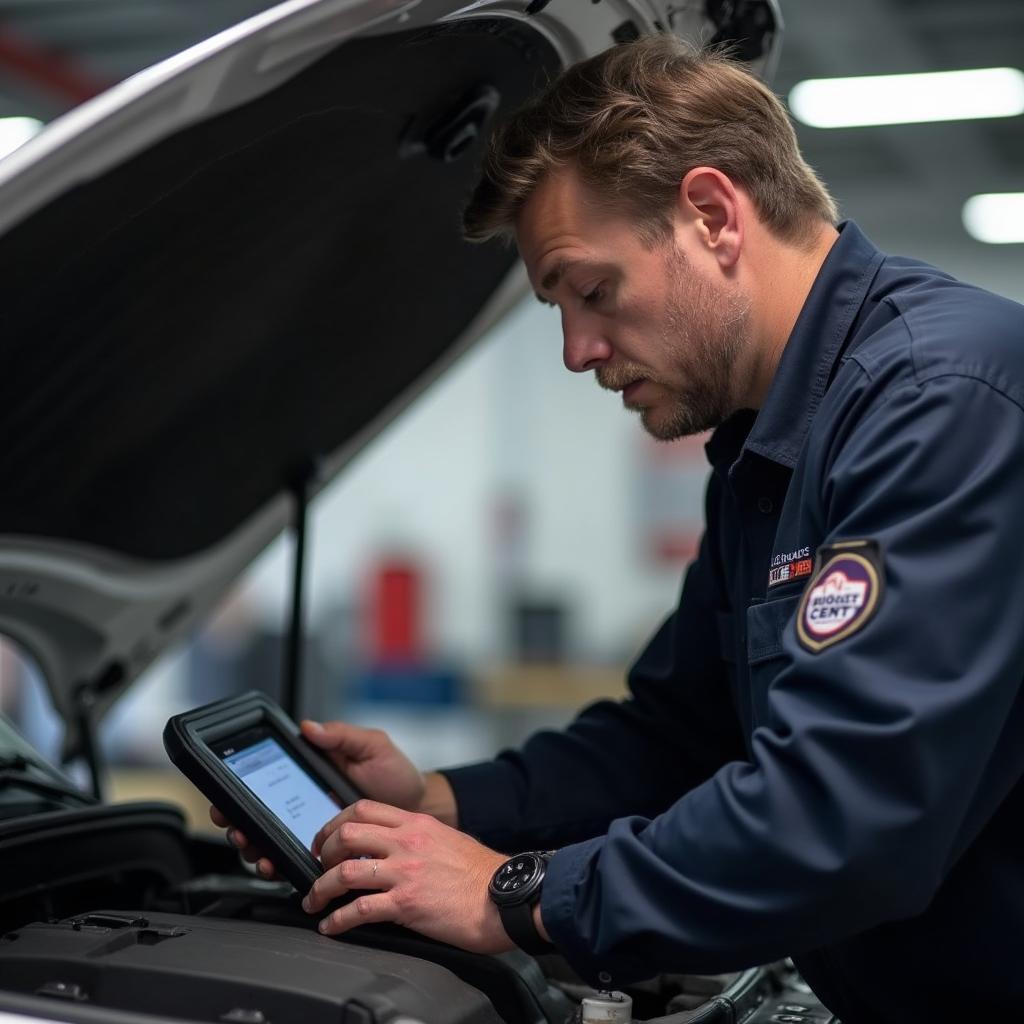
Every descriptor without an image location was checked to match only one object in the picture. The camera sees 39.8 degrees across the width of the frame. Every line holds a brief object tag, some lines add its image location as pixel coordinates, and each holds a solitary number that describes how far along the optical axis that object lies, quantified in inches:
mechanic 38.0
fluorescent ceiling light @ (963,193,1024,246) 284.5
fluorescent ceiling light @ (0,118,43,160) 239.9
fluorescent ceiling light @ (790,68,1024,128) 213.9
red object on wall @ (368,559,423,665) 332.5
